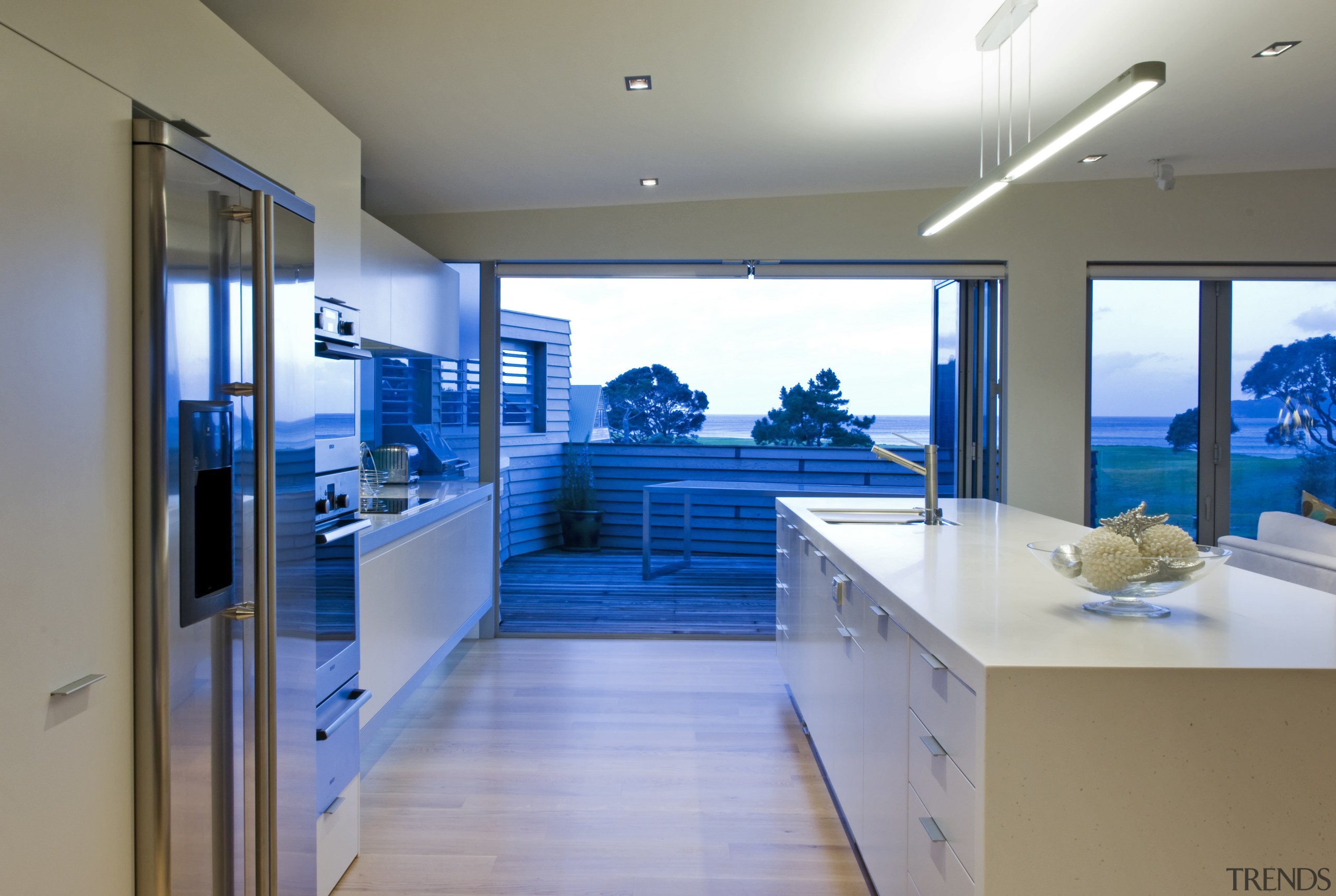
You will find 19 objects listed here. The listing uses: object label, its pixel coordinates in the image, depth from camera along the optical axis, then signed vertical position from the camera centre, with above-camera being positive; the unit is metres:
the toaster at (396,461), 4.00 -0.14
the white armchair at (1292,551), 3.00 -0.45
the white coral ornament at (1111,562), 1.57 -0.24
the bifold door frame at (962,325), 4.86 +0.65
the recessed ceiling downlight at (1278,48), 3.05 +1.44
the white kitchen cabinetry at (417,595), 2.86 -0.69
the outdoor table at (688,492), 6.64 -0.49
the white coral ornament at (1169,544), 1.56 -0.21
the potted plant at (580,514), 7.68 -0.76
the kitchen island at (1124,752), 1.33 -0.52
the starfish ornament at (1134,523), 1.67 -0.18
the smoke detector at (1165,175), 4.50 +1.42
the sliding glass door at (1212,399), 4.92 +0.21
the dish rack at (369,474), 3.77 -0.20
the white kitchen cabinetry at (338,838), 2.17 -1.13
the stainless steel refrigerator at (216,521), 1.48 -0.18
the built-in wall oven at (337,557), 2.20 -0.34
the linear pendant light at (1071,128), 1.93 +0.83
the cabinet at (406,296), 3.44 +0.65
